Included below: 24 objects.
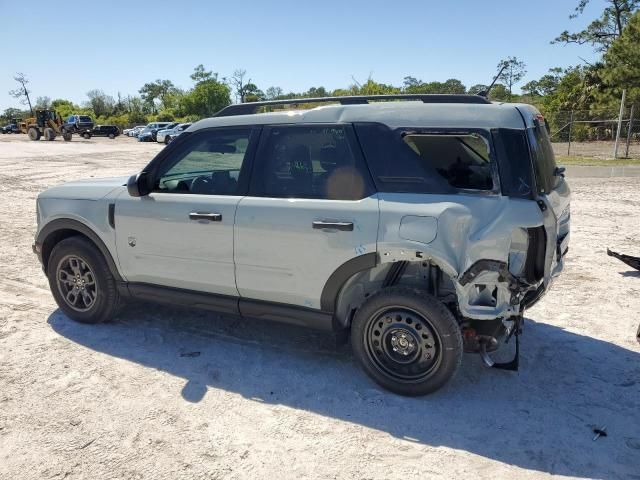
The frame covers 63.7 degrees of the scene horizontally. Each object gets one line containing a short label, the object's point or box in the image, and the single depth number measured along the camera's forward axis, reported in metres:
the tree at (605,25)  36.56
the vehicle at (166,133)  38.31
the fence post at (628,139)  19.13
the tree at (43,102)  100.86
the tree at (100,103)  93.88
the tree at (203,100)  73.94
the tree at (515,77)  74.81
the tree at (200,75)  86.57
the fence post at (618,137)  19.73
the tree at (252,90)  92.94
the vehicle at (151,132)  43.97
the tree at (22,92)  86.81
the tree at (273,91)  108.37
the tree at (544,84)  48.47
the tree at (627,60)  23.94
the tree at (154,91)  101.75
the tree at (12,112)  101.94
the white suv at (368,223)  3.17
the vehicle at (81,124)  45.06
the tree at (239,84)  79.31
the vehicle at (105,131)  48.78
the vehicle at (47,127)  42.06
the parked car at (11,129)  62.00
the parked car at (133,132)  54.31
